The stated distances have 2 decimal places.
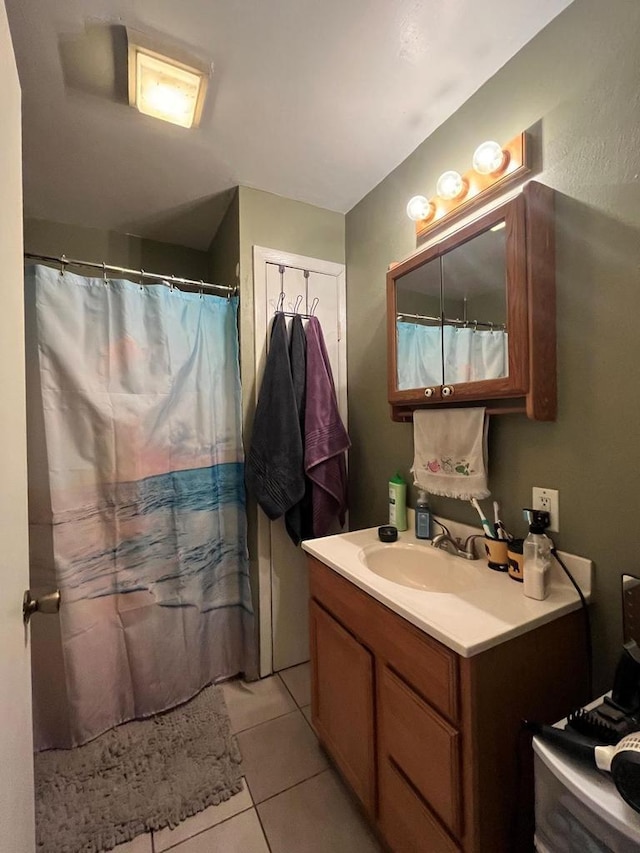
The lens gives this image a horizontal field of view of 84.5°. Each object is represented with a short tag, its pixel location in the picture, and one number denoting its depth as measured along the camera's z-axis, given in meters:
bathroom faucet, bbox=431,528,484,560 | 1.24
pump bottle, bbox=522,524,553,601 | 0.92
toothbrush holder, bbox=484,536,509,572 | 1.11
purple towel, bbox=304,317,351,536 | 1.69
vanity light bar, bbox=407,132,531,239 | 1.07
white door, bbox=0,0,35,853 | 0.59
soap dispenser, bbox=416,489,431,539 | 1.39
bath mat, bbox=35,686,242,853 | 1.12
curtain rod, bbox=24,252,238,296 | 1.33
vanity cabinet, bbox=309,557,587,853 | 0.77
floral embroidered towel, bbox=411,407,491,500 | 1.17
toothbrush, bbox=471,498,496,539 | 1.14
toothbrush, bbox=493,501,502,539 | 1.14
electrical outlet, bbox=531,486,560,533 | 1.02
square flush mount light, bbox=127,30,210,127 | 1.08
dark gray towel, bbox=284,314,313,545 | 1.71
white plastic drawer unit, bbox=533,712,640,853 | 0.55
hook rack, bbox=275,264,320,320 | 1.77
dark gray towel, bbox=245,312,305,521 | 1.62
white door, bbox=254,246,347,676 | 1.75
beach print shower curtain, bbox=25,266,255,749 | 1.38
